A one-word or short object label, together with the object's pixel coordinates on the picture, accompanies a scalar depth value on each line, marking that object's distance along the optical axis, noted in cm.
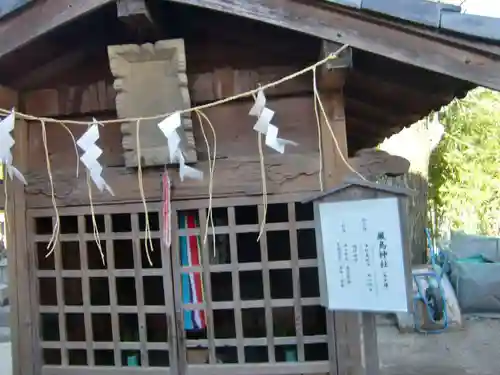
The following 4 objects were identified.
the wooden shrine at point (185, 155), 349
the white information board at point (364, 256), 319
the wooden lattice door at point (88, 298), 390
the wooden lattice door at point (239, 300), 374
